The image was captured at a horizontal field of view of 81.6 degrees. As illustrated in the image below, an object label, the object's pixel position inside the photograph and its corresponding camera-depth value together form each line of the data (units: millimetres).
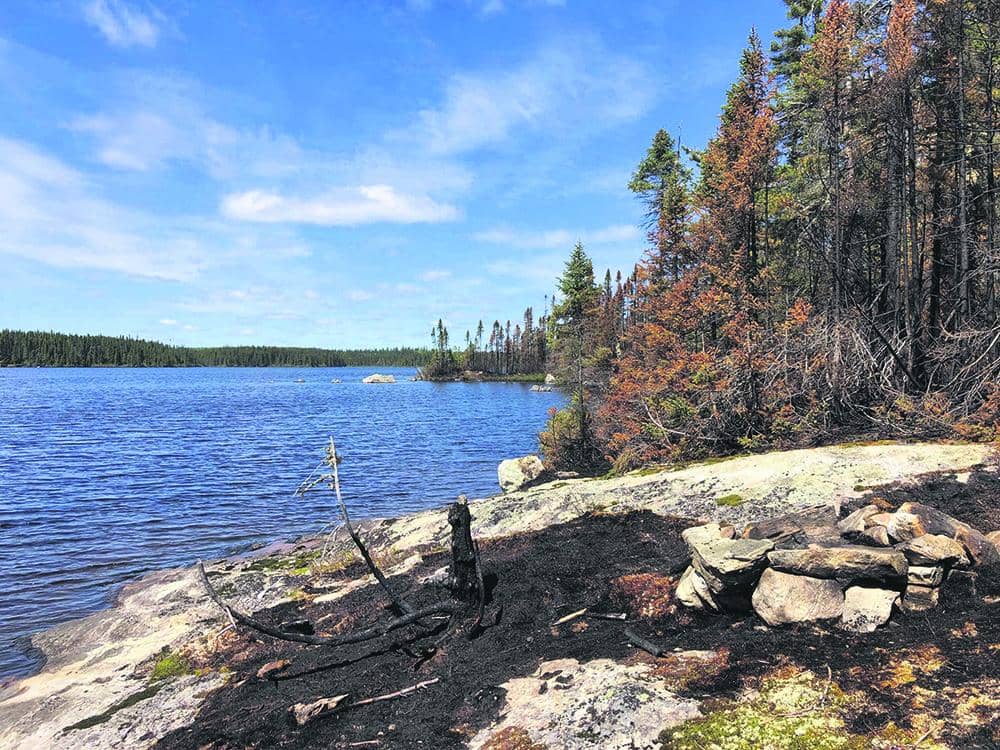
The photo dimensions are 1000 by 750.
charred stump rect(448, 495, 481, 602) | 7578
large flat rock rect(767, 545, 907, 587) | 5645
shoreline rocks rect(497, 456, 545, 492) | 23109
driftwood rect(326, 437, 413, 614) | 6980
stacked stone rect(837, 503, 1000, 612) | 5695
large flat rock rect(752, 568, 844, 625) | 5695
